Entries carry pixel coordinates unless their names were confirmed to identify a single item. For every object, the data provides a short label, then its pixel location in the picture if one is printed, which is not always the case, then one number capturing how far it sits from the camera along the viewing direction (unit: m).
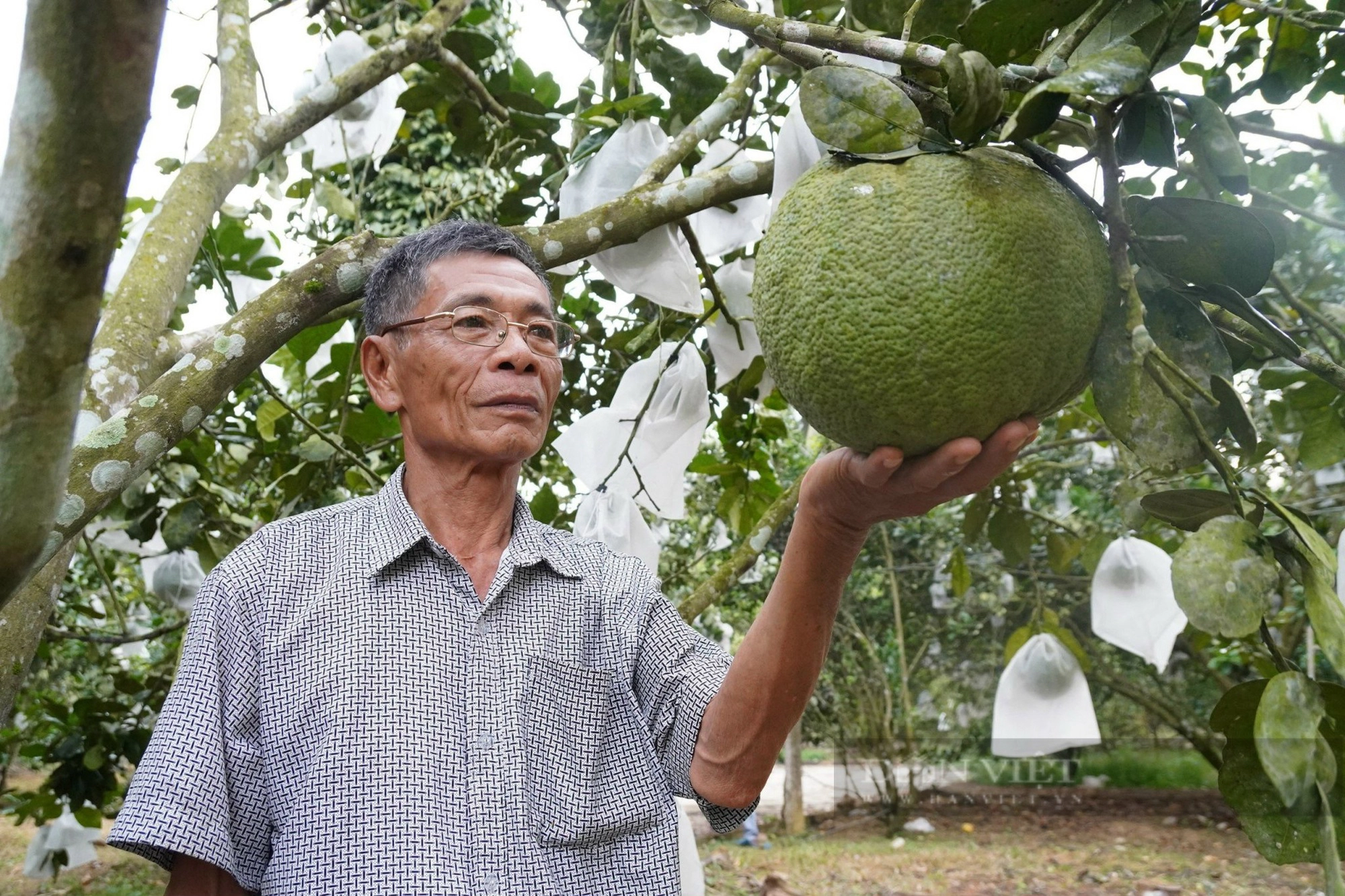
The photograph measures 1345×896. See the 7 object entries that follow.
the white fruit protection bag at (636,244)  1.46
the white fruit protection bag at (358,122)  2.09
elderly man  0.99
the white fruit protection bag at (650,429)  1.74
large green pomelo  0.60
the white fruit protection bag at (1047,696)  2.29
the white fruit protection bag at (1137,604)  1.98
